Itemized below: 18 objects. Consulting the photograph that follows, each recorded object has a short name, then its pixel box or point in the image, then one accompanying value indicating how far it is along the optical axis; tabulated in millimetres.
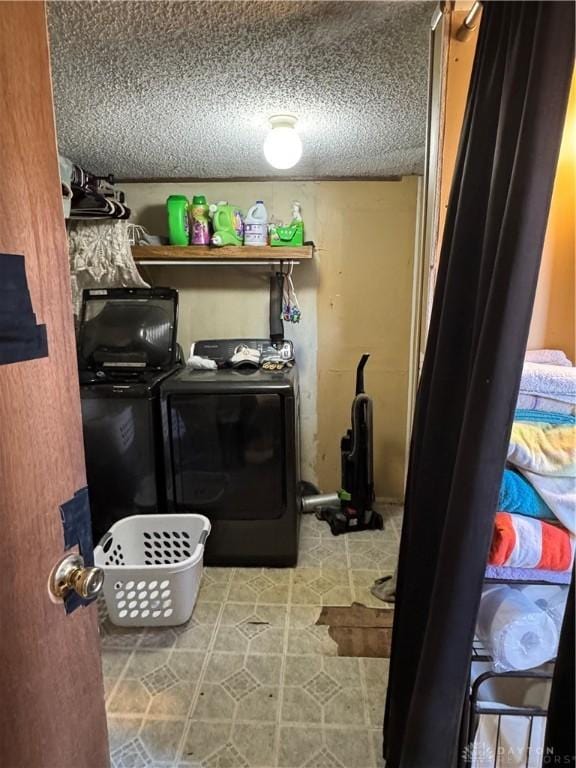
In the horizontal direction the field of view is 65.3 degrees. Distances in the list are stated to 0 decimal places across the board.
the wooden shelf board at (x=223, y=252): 2559
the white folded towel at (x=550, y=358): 1111
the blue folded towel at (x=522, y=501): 987
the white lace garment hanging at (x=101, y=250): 2576
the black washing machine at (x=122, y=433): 2234
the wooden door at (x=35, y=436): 646
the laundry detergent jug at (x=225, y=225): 2555
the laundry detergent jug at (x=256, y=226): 2592
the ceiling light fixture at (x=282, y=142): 1816
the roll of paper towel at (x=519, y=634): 955
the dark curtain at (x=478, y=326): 714
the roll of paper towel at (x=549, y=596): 1012
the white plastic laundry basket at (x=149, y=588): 1856
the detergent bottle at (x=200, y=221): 2570
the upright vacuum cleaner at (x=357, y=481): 2592
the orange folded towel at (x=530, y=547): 955
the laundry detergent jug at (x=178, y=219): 2557
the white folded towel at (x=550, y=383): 995
